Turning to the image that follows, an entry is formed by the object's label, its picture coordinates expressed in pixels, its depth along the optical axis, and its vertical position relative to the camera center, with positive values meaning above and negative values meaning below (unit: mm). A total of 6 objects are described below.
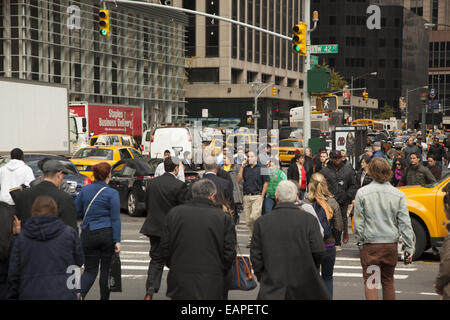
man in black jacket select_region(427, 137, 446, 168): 24469 -802
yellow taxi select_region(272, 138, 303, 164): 38062 -1097
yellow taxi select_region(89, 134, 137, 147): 32188 -555
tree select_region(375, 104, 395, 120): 119750 +2853
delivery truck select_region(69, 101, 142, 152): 35438 +565
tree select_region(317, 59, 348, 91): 99250 +7342
